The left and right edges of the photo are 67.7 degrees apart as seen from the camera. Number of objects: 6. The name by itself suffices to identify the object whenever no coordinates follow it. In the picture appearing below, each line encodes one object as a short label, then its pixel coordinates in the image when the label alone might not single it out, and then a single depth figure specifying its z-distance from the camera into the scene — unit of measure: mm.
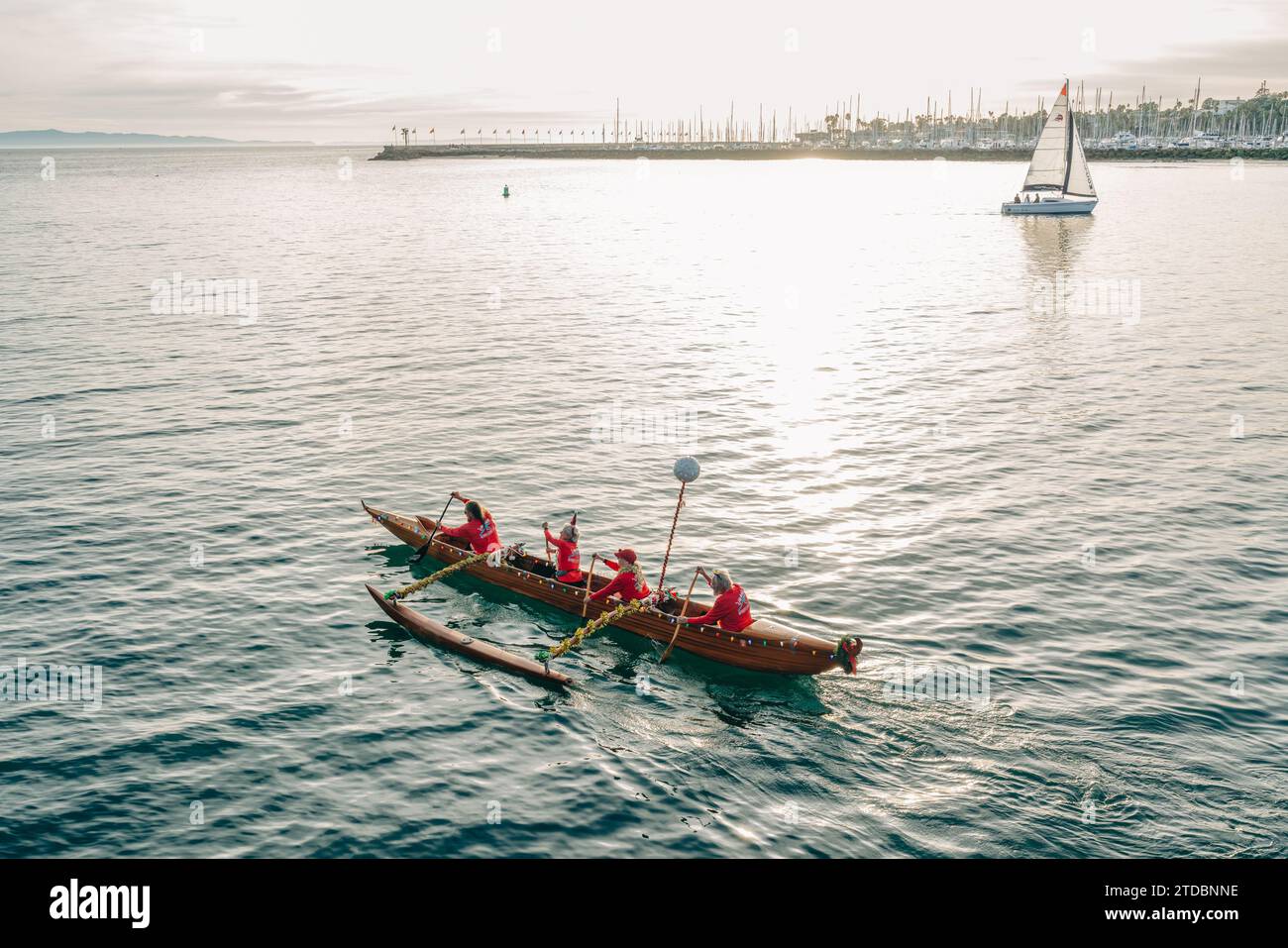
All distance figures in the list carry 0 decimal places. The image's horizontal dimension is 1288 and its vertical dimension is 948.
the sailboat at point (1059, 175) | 114062
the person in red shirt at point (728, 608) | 21578
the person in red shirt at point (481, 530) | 26406
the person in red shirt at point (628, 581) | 23219
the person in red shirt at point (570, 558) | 24391
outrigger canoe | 20703
